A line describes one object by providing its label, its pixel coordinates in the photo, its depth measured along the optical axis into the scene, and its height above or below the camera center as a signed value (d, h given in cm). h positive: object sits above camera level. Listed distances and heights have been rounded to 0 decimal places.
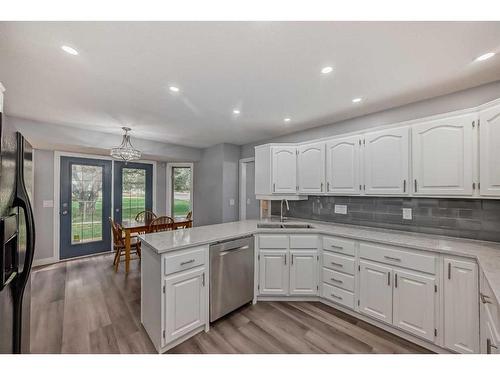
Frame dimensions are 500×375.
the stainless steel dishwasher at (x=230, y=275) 200 -91
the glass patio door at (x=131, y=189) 446 +0
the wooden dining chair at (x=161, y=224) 346 -62
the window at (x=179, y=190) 518 -3
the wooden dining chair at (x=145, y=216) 403 -59
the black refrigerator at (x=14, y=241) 79 -23
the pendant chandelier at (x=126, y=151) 306 +57
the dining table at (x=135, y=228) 329 -66
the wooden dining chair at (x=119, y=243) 345 -92
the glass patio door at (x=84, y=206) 387 -35
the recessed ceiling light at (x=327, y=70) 162 +97
